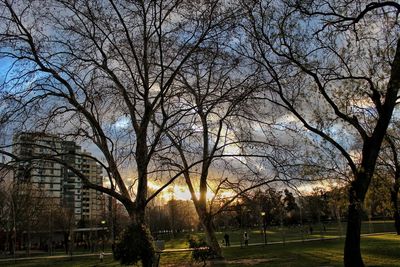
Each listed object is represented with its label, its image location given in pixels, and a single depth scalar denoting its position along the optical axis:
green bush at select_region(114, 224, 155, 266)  14.02
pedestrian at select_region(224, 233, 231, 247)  45.41
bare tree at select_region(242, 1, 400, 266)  14.47
